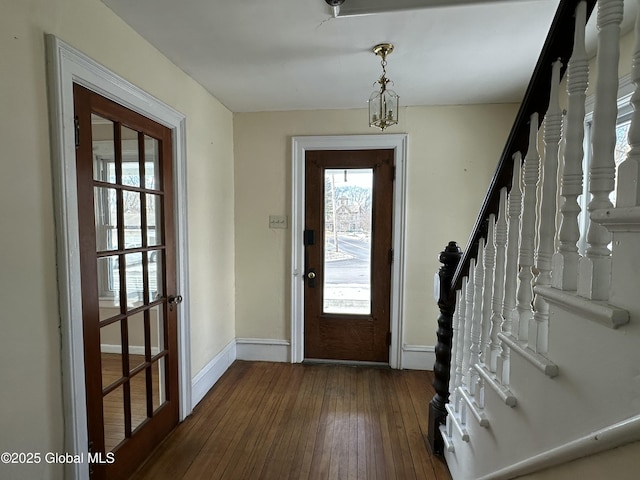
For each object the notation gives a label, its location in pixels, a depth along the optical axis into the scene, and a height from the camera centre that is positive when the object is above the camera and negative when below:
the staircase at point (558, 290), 0.61 -0.17
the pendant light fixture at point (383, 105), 1.81 +0.70
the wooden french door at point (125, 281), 1.42 -0.33
